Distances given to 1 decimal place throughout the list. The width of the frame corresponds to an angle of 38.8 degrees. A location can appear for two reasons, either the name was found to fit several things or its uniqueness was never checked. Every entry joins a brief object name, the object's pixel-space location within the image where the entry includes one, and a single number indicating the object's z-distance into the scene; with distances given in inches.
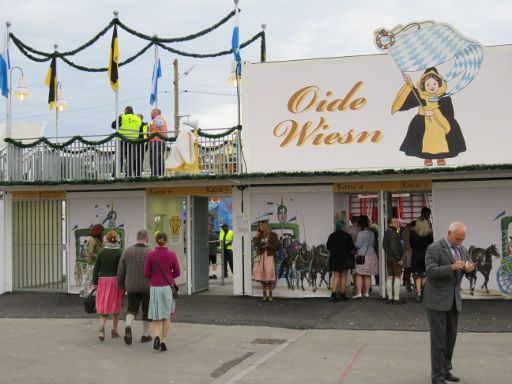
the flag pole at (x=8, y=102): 739.4
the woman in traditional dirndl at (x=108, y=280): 462.9
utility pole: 1502.2
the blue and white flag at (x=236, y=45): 682.2
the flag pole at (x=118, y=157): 698.8
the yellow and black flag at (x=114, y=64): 732.7
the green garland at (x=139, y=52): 712.4
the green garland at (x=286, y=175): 574.2
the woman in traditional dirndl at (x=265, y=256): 634.8
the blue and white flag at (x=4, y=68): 746.8
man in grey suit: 317.4
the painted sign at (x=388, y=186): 633.6
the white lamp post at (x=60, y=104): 891.4
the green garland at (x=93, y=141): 677.9
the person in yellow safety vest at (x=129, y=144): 695.7
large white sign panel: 611.8
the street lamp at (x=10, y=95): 740.0
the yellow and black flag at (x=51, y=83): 778.4
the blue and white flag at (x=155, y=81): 775.7
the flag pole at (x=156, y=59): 761.7
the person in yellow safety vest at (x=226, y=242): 836.4
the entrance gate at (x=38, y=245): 770.8
